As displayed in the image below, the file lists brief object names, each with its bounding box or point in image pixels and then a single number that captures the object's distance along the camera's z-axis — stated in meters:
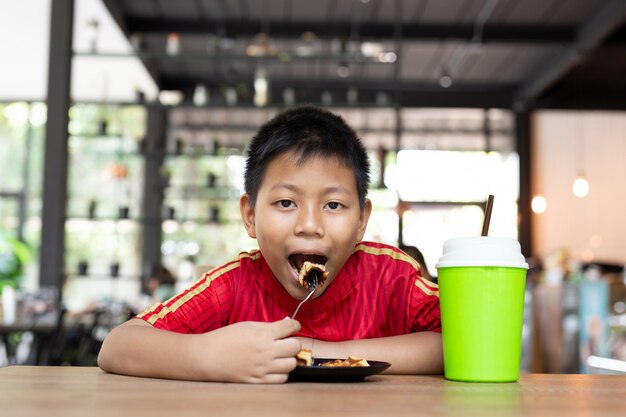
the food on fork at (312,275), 1.09
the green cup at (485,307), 0.92
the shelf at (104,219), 6.50
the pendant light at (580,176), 9.75
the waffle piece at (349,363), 0.91
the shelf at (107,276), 6.57
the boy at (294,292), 0.89
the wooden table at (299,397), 0.64
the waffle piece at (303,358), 0.90
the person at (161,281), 5.83
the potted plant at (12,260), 9.23
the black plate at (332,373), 0.86
